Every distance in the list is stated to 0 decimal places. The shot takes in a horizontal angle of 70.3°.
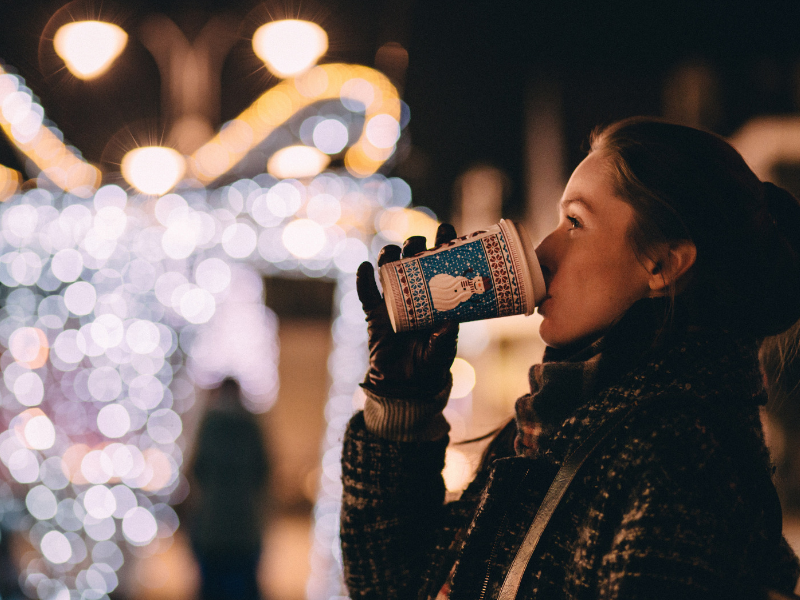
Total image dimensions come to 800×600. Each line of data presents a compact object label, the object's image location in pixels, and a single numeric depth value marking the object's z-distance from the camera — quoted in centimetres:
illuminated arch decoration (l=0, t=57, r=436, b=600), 407
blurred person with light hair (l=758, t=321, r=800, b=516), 409
